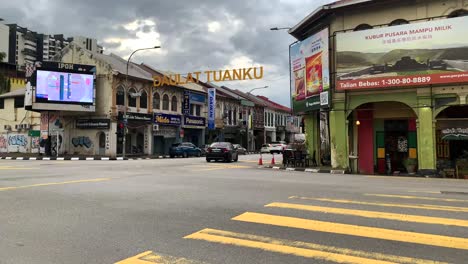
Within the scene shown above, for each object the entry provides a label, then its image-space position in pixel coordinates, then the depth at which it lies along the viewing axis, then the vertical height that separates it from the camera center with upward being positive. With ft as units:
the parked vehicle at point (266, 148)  171.38 +0.77
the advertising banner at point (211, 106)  166.63 +18.64
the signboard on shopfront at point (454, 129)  62.03 +3.11
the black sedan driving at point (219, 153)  92.89 -0.68
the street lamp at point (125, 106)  116.88 +14.02
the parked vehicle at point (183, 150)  129.51 +0.09
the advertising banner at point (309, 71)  73.20 +15.64
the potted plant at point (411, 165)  66.43 -2.70
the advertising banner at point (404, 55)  62.18 +15.51
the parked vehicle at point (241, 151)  145.59 -0.40
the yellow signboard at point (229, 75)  92.43 +18.13
